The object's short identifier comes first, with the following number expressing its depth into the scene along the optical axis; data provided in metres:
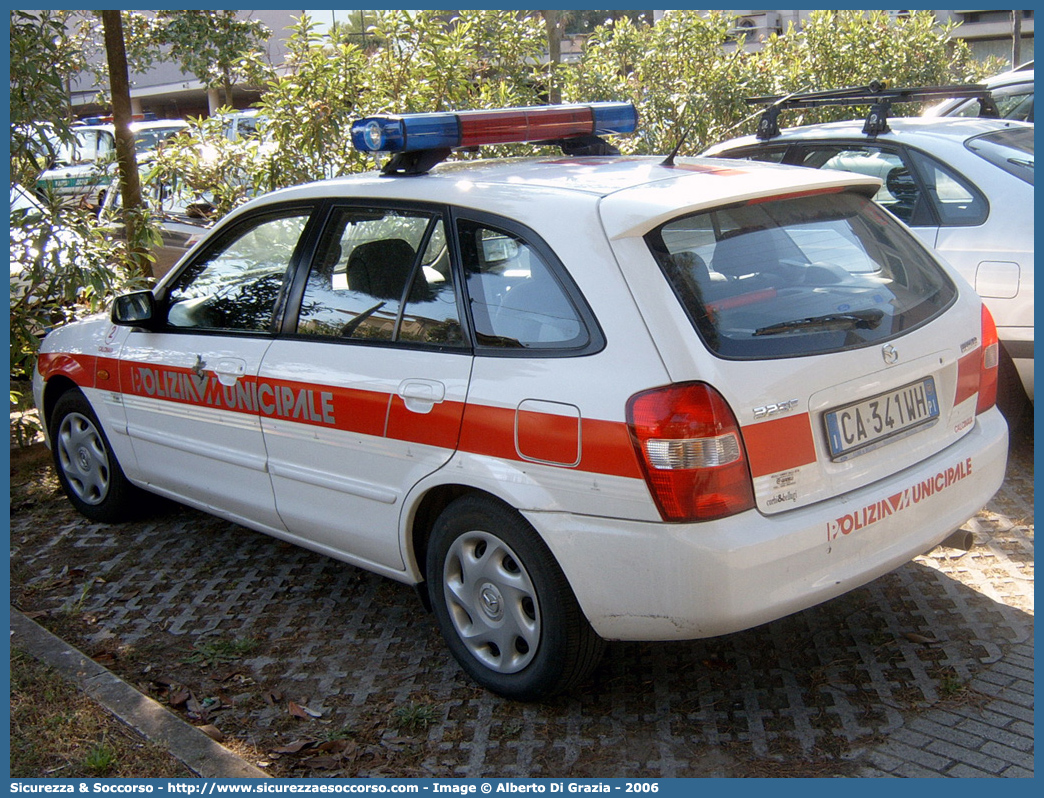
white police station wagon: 2.95
